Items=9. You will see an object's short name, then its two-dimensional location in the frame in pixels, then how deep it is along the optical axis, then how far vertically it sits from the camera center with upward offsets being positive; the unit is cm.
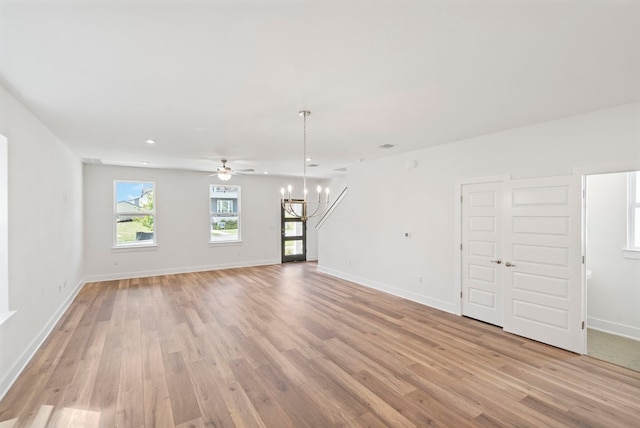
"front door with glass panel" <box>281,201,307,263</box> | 920 -88
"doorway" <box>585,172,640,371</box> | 370 -73
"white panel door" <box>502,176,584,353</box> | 330 -62
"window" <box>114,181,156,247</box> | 694 -3
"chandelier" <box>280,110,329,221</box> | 918 +13
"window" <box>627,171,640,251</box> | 379 -5
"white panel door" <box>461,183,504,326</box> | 403 -60
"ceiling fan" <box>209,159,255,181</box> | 571 +77
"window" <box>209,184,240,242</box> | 812 -4
